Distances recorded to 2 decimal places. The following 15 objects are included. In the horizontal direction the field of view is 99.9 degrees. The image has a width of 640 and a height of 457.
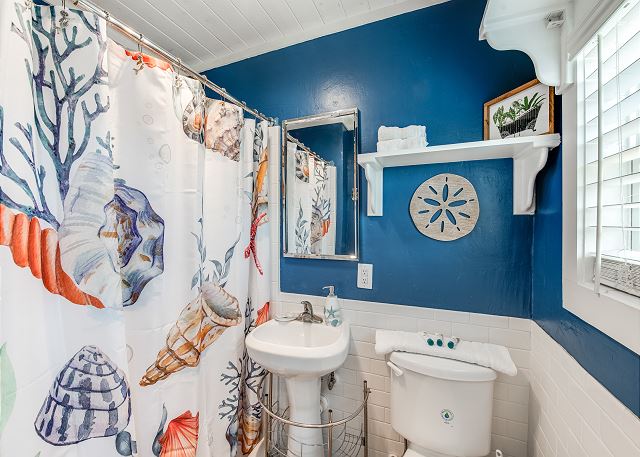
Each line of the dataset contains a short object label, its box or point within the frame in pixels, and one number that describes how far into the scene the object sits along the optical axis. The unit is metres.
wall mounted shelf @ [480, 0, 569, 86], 0.82
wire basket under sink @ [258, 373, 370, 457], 1.29
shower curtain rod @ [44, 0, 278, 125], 0.80
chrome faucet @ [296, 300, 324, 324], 1.43
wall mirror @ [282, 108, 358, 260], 1.44
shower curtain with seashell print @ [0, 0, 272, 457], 0.65
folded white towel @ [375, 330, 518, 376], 1.01
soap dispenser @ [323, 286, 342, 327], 1.37
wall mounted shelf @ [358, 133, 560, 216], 0.96
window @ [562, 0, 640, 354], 0.59
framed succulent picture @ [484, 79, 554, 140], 0.96
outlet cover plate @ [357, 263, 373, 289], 1.39
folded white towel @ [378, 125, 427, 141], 1.18
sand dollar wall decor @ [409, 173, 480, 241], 1.21
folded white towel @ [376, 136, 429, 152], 1.17
